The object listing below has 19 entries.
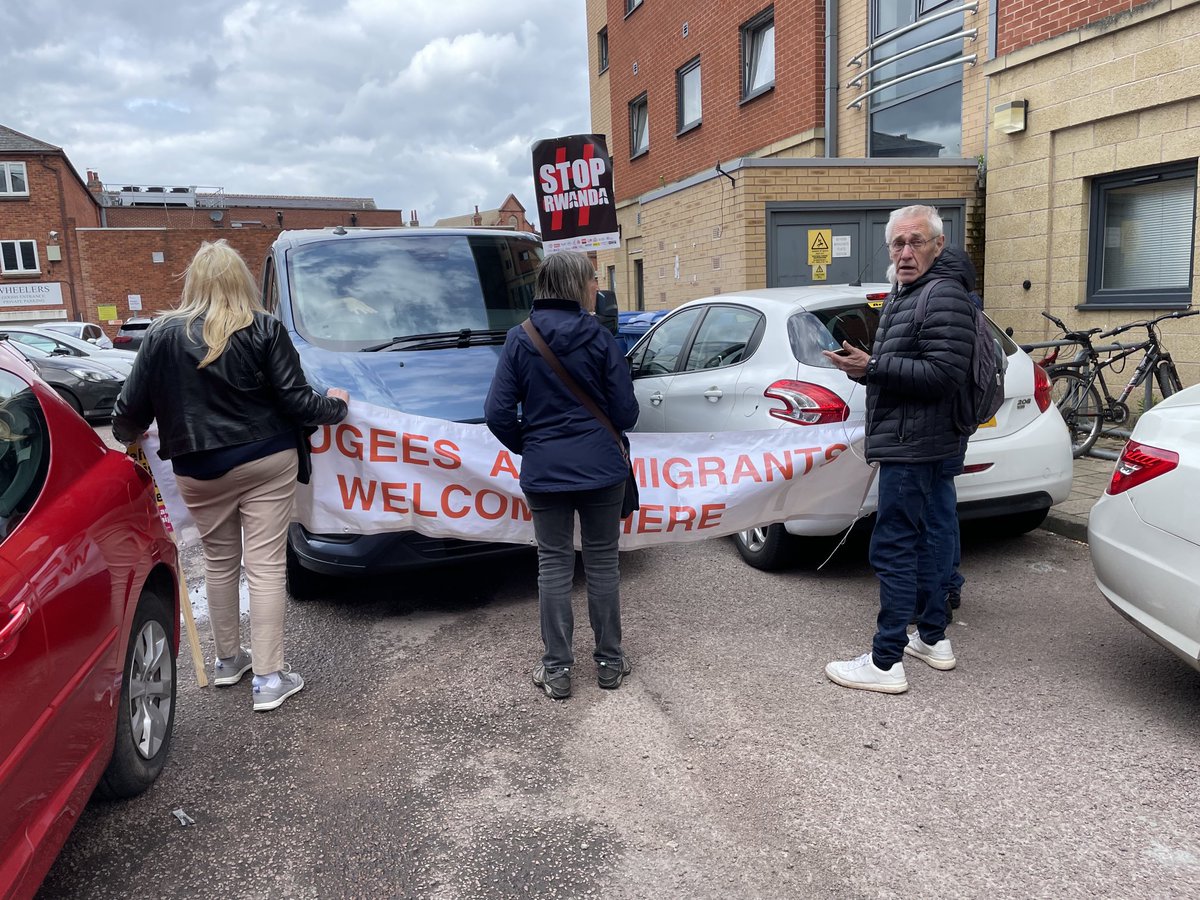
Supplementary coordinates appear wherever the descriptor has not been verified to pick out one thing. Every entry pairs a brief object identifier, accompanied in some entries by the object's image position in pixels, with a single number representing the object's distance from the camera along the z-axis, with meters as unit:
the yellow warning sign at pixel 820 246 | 10.70
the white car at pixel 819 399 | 4.68
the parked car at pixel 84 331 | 19.48
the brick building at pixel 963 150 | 8.12
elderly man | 3.36
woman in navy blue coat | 3.50
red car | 2.07
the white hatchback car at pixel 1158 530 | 3.00
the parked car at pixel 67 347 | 15.70
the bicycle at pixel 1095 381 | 7.54
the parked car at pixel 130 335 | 22.39
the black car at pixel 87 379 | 14.33
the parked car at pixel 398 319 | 4.49
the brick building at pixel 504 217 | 74.06
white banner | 4.18
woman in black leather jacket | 3.41
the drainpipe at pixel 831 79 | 12.75
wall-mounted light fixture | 9.25
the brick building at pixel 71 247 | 41.59
